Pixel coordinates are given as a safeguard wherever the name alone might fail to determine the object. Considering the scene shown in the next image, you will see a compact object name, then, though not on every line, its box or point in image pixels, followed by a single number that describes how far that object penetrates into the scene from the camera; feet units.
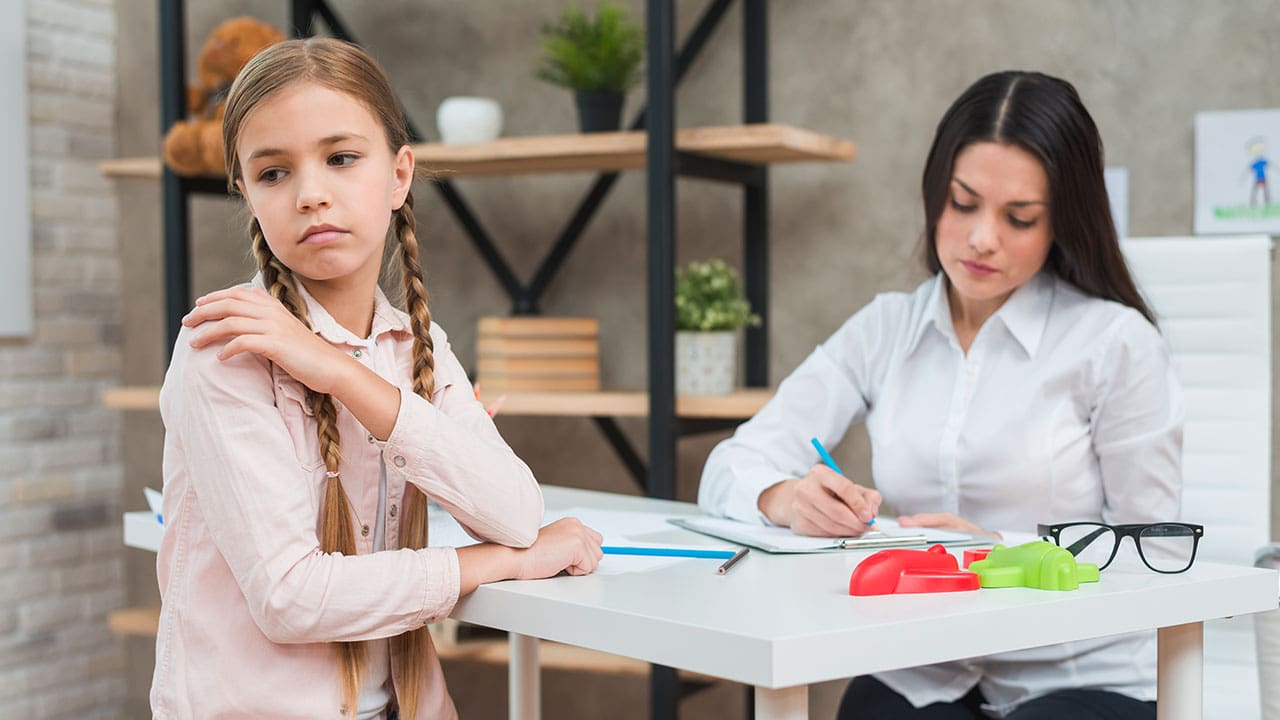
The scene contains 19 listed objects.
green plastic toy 3.41
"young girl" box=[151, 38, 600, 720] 3.34
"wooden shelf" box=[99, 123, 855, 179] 7.63
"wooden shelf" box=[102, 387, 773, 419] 7.79
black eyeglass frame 3.60
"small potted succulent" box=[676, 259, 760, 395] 8.02
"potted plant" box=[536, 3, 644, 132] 8.33
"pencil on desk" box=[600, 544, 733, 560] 4.01
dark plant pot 8.37
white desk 2.87
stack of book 8.48
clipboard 4.18
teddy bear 8.70
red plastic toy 3.35
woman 5.03
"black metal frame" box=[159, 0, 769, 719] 7.66
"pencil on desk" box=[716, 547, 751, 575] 3.67
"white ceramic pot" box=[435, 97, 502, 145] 8.54
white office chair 5.92
